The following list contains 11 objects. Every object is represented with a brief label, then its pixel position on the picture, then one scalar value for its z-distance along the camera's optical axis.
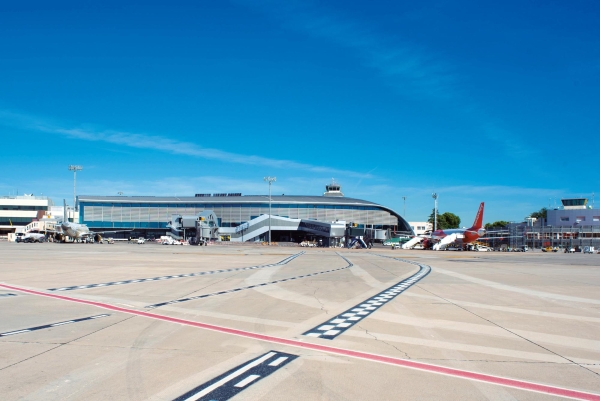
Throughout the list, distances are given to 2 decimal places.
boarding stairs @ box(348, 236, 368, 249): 109.62
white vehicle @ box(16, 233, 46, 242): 99.23
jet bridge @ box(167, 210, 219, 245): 114.44
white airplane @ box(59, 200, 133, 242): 95.00
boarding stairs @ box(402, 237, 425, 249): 103.35
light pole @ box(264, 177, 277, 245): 122.91
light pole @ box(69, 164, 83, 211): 121.59
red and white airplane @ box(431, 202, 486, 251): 90.56
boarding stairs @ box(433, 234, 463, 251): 94.62
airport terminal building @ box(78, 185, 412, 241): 162.50
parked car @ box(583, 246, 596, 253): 101.95
